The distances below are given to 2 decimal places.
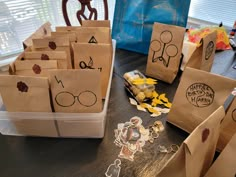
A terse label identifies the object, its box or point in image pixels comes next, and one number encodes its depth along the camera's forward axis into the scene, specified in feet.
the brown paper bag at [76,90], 1.75
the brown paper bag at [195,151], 1.24
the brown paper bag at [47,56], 2.07
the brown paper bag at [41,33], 2.37
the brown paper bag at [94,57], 2.15
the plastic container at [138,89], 2.48
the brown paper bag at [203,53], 2.24
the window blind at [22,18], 3.11
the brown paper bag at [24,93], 1.73
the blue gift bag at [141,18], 3.08
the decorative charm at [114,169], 1.72
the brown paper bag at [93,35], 2.46
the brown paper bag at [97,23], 2.85
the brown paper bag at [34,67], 1.96
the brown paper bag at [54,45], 2.24
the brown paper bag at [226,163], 1.39
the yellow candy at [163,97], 2.53
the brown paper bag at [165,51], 2.62
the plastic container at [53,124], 1.89
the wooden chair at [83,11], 3.17
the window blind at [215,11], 4.48
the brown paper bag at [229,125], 1.65
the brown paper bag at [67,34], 2.43
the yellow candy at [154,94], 2.58
